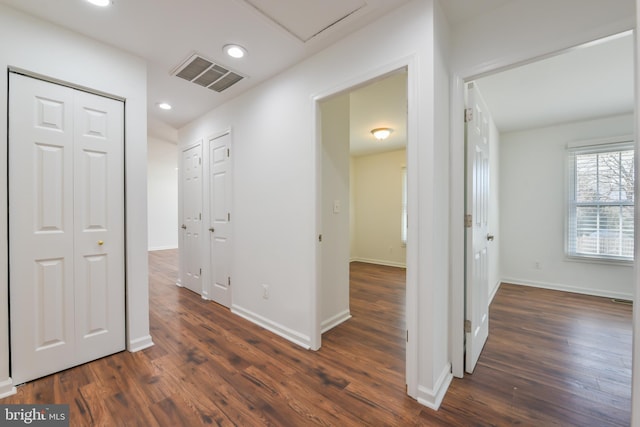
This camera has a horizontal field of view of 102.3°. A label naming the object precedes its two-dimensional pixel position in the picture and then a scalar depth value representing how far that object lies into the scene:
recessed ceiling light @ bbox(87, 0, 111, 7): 1.70
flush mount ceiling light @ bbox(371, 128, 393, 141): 4.41
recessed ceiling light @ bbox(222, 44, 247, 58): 2.18
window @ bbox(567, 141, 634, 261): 3.68
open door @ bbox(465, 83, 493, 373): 1.95
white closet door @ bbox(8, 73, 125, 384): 1.78
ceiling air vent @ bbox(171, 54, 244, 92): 2.42
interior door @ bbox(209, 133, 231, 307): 3.20
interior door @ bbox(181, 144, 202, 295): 3.70
